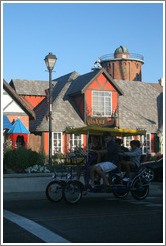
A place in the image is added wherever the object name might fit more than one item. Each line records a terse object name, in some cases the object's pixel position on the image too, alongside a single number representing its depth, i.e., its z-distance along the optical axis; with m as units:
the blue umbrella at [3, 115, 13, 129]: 25.33
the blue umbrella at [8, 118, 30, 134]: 26.20
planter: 12.98
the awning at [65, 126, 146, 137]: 11.90
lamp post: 16.66
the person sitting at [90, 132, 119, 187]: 10.65
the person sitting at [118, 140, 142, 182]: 11.50
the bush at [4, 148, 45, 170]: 14.13
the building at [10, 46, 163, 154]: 29.29
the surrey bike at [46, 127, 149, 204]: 10.49
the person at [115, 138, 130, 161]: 11.51
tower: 59.53
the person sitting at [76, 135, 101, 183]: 11.05
